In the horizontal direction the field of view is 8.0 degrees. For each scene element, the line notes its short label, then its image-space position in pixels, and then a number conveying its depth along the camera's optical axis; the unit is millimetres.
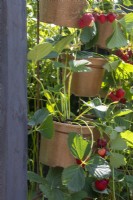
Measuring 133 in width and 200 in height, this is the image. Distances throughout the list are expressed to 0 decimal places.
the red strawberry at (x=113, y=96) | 3149
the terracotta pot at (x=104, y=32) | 3226
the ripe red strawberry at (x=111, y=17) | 3102
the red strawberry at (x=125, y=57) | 3281
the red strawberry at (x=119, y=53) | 3301
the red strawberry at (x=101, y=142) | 2984
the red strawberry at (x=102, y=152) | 2971
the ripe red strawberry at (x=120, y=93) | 3139
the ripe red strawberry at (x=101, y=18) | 3102
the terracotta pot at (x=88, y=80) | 3138
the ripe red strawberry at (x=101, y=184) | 2980
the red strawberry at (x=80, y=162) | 2911
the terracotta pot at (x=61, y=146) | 2976
